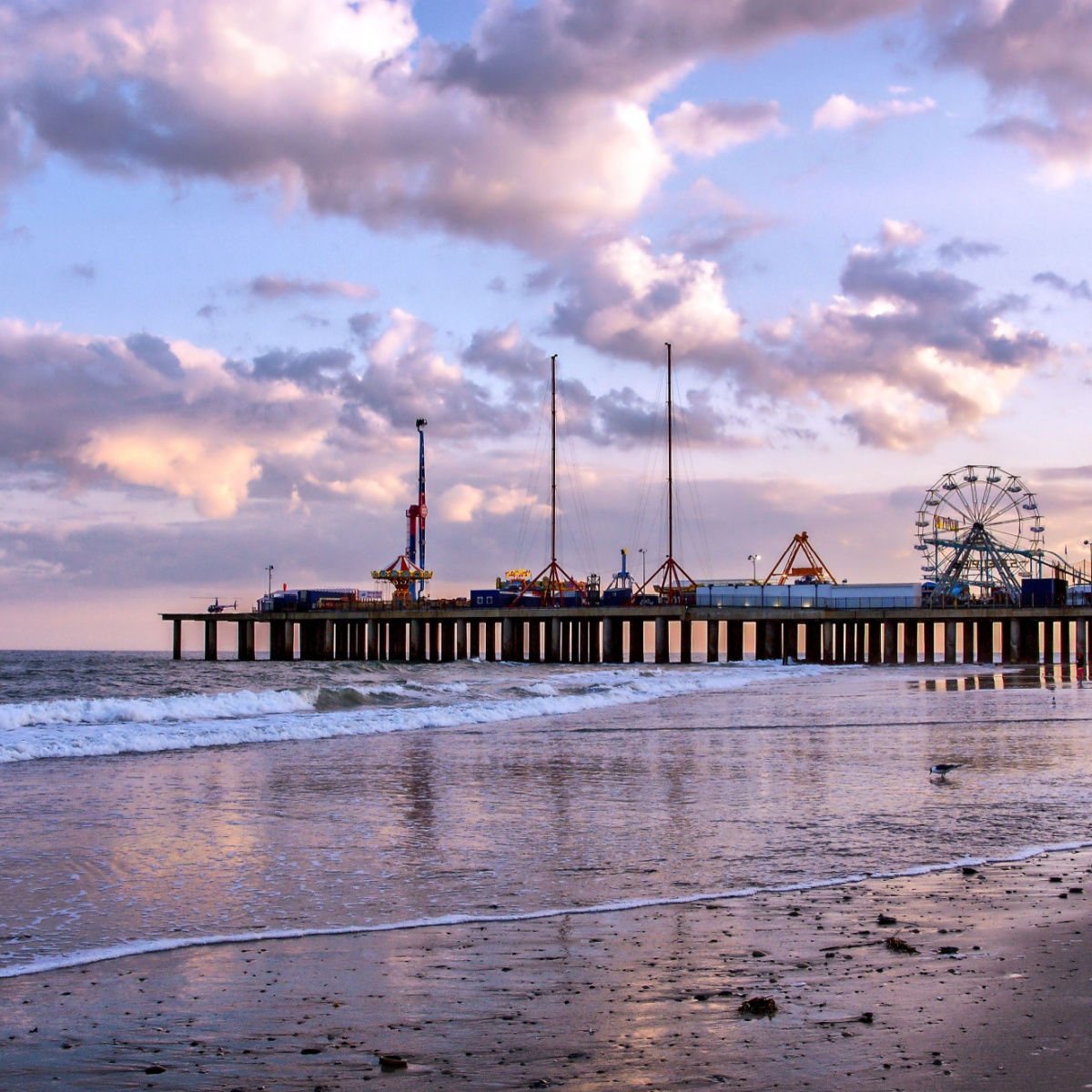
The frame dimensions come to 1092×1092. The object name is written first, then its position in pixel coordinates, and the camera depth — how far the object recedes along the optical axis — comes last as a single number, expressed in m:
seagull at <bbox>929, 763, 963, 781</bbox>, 15.93
